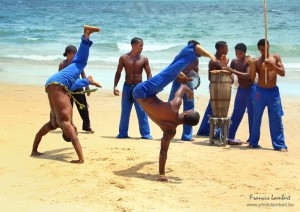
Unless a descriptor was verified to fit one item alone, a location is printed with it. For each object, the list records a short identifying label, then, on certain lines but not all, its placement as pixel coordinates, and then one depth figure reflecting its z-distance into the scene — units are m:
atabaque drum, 9.63
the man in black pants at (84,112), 10.58
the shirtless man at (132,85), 10.20
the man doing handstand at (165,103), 7.30
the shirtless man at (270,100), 9.47
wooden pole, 9.10
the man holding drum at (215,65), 9.94
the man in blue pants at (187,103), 10.09
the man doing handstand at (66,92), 7.90
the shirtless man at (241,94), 10.13
